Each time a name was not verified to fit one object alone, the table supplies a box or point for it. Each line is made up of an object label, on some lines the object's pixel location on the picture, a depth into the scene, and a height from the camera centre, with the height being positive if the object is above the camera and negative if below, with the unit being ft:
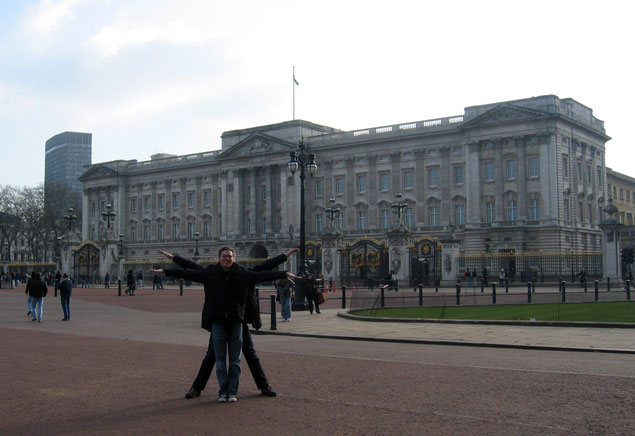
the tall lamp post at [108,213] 221.07 +14.03
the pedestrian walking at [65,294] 80.90 -4.24
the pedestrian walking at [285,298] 75.87 -4.56
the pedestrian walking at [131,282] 151.84 -5.44
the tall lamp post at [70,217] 220.64 +12.99
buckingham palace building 167.94 +23.63
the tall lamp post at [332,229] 166.96 +6.32
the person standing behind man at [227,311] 30.48 -2.37
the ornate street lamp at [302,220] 91.70 +4.96
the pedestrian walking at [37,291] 79.36 -3.76
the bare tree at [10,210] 347.56 +23.76
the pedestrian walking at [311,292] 85.92 -4.48
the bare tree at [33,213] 346.95 +22.12
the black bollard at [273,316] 66.42 -5.72
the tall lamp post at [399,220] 161.27 +8.48
